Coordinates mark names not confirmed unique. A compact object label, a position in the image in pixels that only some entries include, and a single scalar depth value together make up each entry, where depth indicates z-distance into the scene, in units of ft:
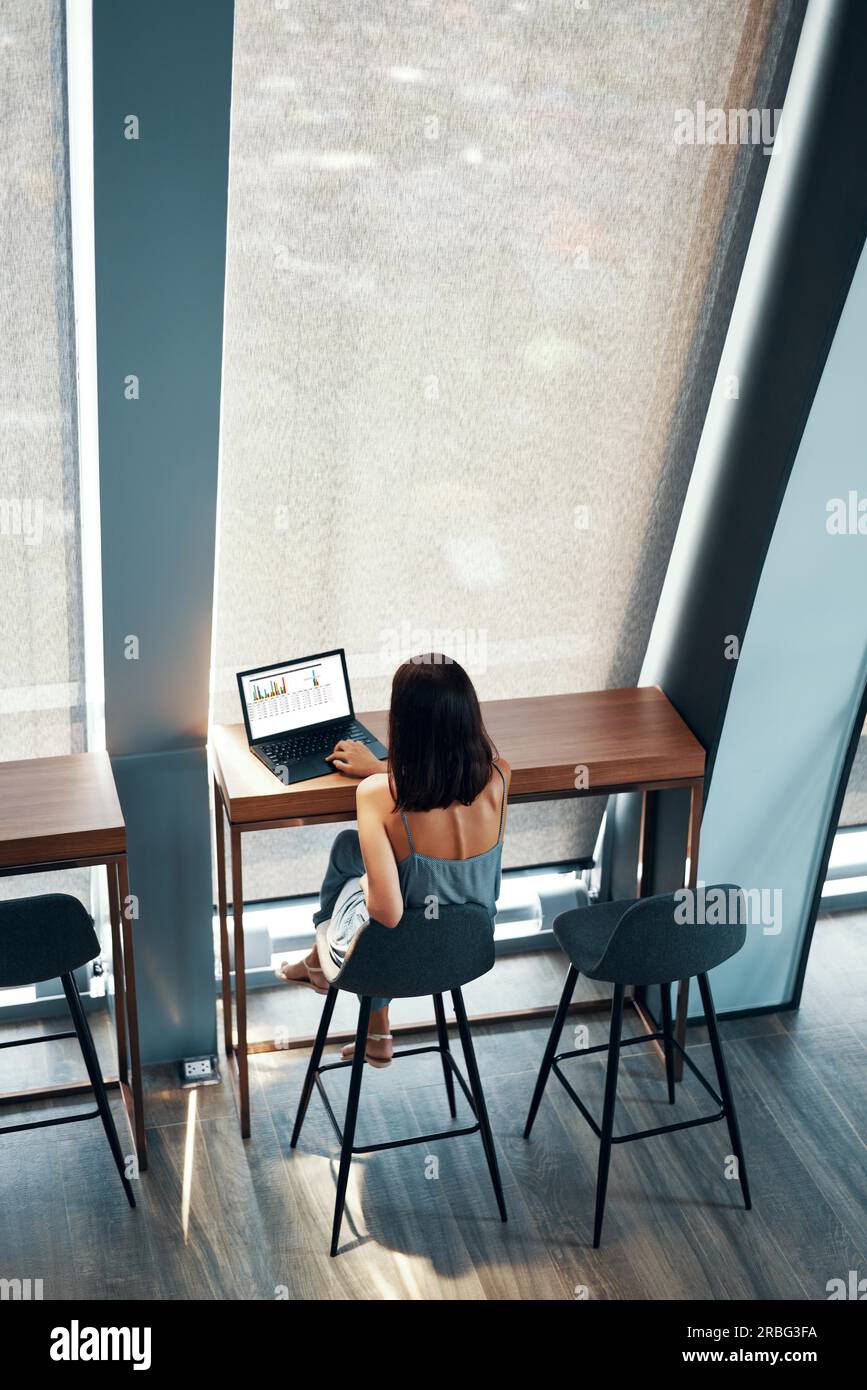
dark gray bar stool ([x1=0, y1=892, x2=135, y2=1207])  9.77
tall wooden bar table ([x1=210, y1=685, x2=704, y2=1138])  10.89
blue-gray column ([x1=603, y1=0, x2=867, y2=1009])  10.06
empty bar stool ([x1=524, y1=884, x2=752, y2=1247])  9.87
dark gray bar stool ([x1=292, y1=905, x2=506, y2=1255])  9.57
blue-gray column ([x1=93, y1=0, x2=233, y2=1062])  8.73
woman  9.73
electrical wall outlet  12.30
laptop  11.25
